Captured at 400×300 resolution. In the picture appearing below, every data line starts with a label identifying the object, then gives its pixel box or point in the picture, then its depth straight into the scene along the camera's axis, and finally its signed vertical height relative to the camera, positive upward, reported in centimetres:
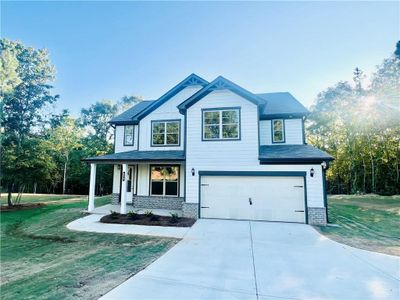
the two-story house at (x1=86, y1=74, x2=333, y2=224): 1046 +78
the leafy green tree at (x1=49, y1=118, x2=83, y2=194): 2988 +494
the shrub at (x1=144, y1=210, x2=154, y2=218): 1093 -192
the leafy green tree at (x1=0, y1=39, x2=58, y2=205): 2391 +966
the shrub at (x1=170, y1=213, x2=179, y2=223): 1023 -198
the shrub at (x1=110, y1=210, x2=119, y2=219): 1093 -199
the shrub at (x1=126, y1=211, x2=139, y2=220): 1086 -197
